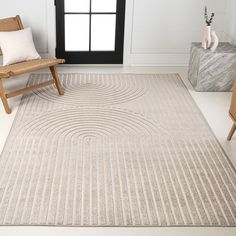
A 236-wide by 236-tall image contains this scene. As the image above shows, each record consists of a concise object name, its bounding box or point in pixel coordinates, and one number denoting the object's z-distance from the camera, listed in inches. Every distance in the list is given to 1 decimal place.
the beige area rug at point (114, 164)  116.0
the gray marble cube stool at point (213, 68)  193.9
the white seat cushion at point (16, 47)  187.3
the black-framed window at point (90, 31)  223.1
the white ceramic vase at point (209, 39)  196.2
